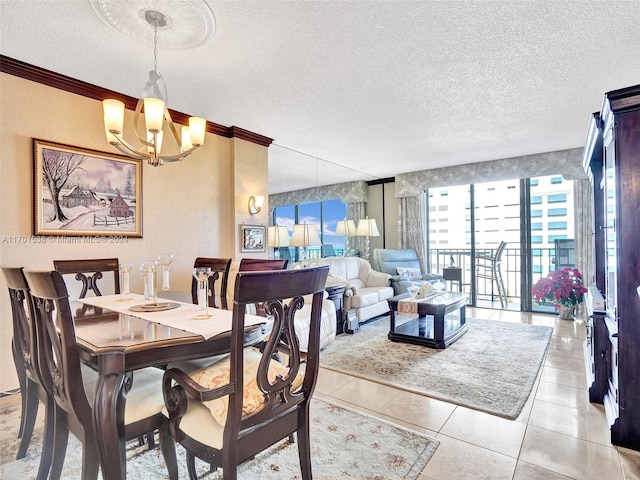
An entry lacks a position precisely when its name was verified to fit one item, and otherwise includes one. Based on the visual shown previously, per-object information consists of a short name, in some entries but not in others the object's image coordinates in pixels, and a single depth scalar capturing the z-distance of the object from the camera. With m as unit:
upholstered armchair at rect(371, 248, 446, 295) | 5.53
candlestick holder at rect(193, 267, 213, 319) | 1.80
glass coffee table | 3.62
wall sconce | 4.36
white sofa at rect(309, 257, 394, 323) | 4.43
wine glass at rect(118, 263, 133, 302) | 2.24
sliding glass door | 5.39
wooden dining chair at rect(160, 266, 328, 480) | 1.15
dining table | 1.25
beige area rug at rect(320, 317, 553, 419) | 2.54
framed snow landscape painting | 2.72
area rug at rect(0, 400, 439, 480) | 1.68
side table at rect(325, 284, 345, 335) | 4.03
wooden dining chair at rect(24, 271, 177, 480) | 1.22
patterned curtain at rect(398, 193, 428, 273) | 6.54
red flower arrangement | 4.75
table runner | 1.53
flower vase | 4.94
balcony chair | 5.93
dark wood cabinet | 1.78
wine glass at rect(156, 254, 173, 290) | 2.01
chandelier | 1.99
